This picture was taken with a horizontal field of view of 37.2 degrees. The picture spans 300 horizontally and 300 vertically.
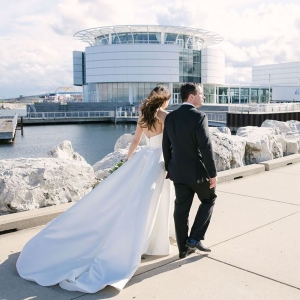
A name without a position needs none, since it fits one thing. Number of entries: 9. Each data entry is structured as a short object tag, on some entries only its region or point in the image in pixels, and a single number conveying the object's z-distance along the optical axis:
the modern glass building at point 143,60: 77.88
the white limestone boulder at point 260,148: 10.82
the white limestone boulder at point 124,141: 13.40
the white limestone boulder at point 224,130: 15.04
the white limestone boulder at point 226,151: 9.36
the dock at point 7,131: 38.81
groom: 4.21
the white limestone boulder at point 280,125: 19.06
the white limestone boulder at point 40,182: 5.84
